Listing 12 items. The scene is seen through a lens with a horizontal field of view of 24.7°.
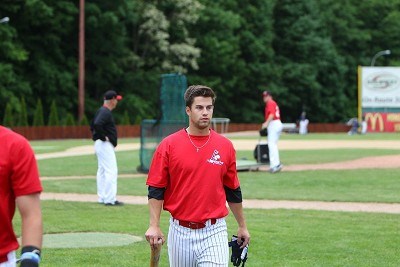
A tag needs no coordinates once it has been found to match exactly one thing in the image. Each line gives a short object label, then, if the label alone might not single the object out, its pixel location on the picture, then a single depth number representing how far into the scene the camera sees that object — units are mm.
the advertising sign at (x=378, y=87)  71625
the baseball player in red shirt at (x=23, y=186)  4676
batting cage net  23328
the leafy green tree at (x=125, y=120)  63375
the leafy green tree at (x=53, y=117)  57688
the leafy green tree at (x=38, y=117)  56394
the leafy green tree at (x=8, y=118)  53625
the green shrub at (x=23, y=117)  55031
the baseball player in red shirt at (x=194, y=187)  6461
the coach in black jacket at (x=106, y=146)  15844
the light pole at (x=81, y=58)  59875
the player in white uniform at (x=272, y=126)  22891
